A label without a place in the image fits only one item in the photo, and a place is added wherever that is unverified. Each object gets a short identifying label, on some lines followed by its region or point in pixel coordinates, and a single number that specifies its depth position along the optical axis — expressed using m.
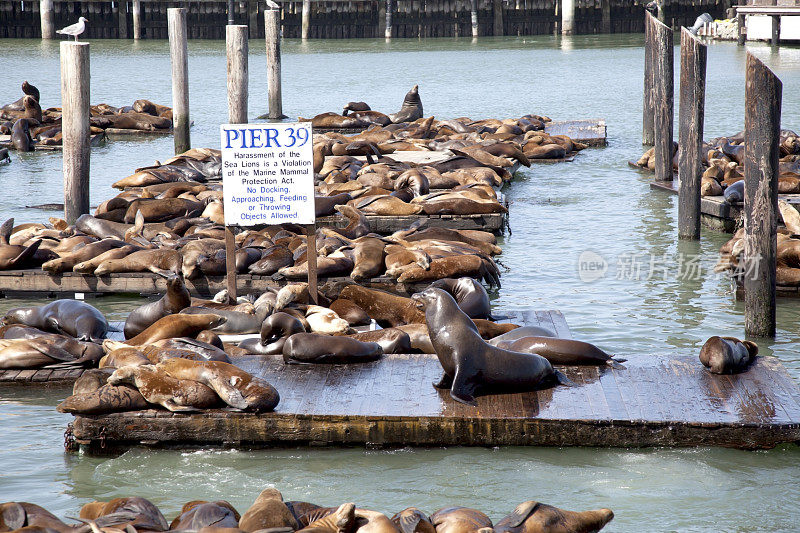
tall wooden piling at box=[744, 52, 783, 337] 14.07
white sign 13.72
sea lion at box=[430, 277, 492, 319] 14.06
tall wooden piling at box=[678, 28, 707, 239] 19.80
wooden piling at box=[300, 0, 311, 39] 91.87
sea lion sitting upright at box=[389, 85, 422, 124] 40.44
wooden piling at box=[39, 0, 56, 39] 86.12
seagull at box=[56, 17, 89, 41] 23.89
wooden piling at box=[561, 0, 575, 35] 93.75
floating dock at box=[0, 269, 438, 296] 17.22
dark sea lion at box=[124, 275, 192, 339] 13.45
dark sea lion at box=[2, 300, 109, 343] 13.27
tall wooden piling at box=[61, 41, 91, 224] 21.62
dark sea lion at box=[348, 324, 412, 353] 12.55
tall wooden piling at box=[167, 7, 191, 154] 31.31
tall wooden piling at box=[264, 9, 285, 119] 38.66
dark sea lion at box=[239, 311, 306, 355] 12.51
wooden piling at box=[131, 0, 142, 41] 89.37
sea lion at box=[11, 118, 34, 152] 36.19
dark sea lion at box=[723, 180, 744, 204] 21.47
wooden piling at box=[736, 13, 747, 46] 82.94
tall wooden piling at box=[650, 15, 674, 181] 24.45
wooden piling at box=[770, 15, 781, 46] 76.25
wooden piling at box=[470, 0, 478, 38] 94.19
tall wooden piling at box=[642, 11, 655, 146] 32.47
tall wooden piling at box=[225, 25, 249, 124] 32.25
